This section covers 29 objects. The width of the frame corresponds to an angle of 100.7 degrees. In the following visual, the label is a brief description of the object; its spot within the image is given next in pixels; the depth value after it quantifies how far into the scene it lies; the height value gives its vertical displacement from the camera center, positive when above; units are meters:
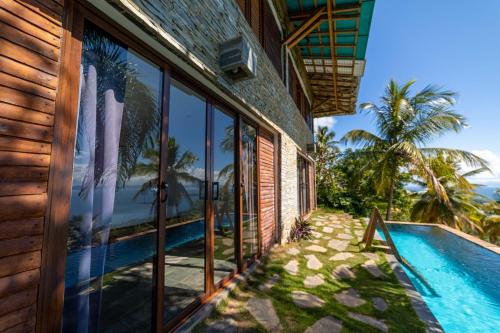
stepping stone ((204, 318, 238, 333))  2.18 -1.52
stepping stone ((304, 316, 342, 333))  2.28 -1.59
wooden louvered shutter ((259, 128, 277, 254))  4.39 -0.11
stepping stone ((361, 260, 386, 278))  3.81 -1.64
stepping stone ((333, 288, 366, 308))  2.84 -1.63
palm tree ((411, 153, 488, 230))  9.41 -0.91
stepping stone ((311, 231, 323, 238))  6.34 -1.56
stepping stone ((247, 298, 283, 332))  2.31 -1.55
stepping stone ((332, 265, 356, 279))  3.68 -1.62
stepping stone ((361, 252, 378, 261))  4.63 -1.64
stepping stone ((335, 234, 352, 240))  6.33 -1.60
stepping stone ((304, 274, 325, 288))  3.33 -1.61
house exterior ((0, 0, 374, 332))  1.06 +0.20
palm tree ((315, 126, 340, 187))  15.25 +2.38
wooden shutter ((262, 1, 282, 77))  4.81 +3.78
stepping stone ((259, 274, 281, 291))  3.14 -1.55
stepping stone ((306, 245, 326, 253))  5.04 -1.58
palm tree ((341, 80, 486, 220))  8.70 +2.43
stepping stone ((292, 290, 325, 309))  2.76 -1.60
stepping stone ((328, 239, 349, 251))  5.26 -1.60
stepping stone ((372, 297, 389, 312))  2.74 -1.64
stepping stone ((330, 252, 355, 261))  4.55 -1.62
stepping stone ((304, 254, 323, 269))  4.09 -1.59
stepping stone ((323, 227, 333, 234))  7.04 -1.57
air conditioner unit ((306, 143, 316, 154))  9.16 +1.64
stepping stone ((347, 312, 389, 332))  2.35 -1.61
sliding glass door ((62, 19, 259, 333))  1.40 -0.10
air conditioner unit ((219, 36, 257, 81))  2.69 +1.70
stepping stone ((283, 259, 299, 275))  3.78 -1.56
